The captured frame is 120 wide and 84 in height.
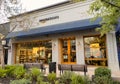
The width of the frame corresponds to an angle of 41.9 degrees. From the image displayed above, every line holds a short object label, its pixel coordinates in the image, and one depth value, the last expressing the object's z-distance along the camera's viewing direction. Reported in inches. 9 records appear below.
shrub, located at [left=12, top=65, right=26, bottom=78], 370.2
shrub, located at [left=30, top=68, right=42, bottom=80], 353.1
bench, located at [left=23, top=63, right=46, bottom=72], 461.3
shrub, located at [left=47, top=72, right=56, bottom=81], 330.6
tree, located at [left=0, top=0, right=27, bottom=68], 519.5
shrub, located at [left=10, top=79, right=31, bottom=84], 286.6
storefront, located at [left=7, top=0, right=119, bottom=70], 534.9
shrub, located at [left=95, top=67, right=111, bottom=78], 323.0
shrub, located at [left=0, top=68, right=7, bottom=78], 389.4
